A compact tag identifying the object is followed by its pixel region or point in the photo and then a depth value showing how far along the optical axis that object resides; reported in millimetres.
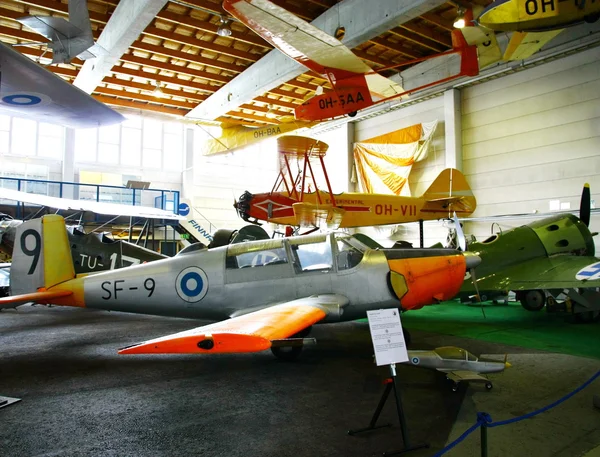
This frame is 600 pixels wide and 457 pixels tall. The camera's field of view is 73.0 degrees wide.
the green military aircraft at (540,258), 7461
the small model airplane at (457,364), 3930
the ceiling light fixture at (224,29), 10445
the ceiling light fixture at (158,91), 14732
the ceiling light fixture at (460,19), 9738
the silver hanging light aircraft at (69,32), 5422
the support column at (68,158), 20484
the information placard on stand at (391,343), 2652
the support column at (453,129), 13827
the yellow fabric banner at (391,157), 14914
